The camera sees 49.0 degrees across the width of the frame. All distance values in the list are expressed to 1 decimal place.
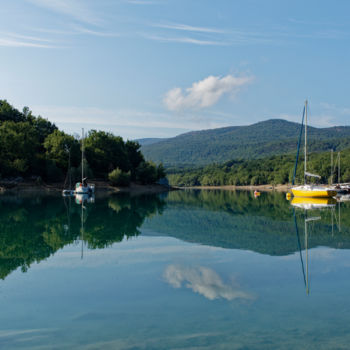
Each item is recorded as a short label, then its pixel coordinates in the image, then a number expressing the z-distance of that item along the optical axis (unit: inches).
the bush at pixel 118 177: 3120.1
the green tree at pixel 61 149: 3102.9
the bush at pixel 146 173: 3550.7
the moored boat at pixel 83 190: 2260.0
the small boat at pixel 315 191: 1878.7
